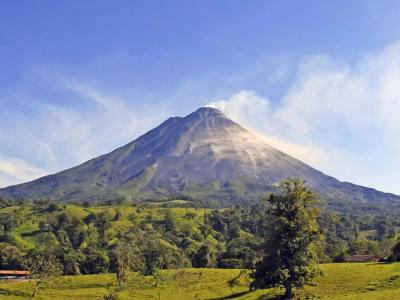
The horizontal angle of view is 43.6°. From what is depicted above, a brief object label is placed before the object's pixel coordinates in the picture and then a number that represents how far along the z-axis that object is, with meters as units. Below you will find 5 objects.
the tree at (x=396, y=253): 86.14
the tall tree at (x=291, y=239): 59.03
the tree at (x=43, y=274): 98.34
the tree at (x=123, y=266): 92.50
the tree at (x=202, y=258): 150.50
